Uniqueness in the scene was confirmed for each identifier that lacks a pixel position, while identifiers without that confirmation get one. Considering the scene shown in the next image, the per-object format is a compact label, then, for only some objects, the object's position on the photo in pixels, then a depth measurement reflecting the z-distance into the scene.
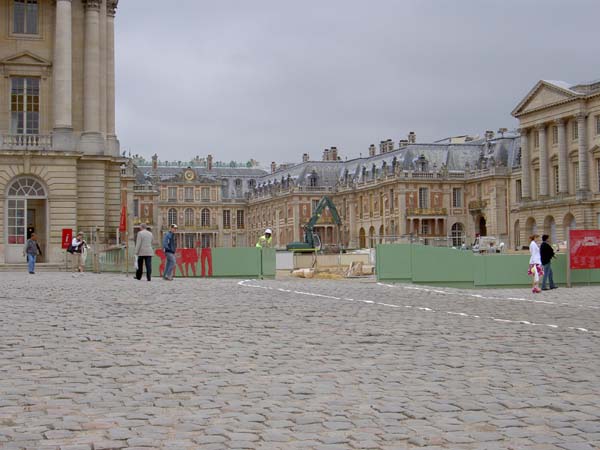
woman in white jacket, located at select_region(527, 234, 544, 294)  26.41
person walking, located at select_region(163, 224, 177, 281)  27.80
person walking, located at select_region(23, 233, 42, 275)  33.66
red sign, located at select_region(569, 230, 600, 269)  29.39
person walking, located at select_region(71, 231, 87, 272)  36.31
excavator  61.03
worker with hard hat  36.37
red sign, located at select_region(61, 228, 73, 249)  39.83
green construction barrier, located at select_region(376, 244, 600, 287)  29.38
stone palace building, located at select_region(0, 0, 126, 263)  40.62
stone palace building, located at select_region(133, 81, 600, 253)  86.69
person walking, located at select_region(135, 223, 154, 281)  27.16
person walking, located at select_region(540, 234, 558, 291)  27.84
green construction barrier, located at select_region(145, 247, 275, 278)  33.19
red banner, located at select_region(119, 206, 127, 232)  39.93
